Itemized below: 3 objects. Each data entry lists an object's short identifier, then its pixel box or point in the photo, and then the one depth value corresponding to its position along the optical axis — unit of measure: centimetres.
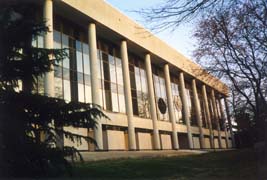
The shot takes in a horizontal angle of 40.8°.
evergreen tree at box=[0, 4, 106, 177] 936
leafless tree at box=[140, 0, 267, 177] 1841
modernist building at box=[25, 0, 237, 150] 3158
